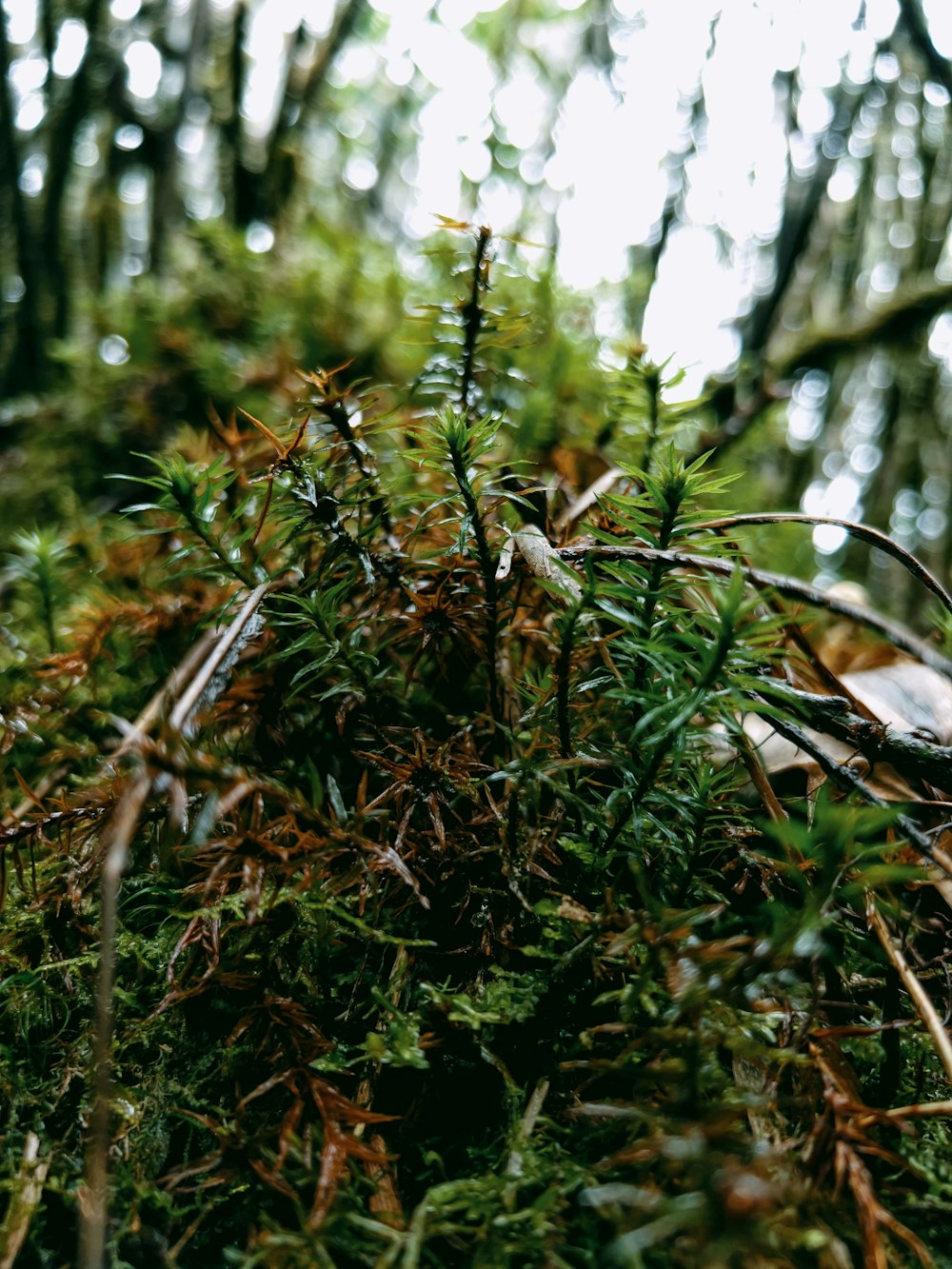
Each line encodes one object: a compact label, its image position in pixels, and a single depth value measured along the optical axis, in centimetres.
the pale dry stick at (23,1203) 14
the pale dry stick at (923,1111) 14
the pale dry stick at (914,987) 15
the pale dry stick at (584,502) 19
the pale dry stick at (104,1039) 12
